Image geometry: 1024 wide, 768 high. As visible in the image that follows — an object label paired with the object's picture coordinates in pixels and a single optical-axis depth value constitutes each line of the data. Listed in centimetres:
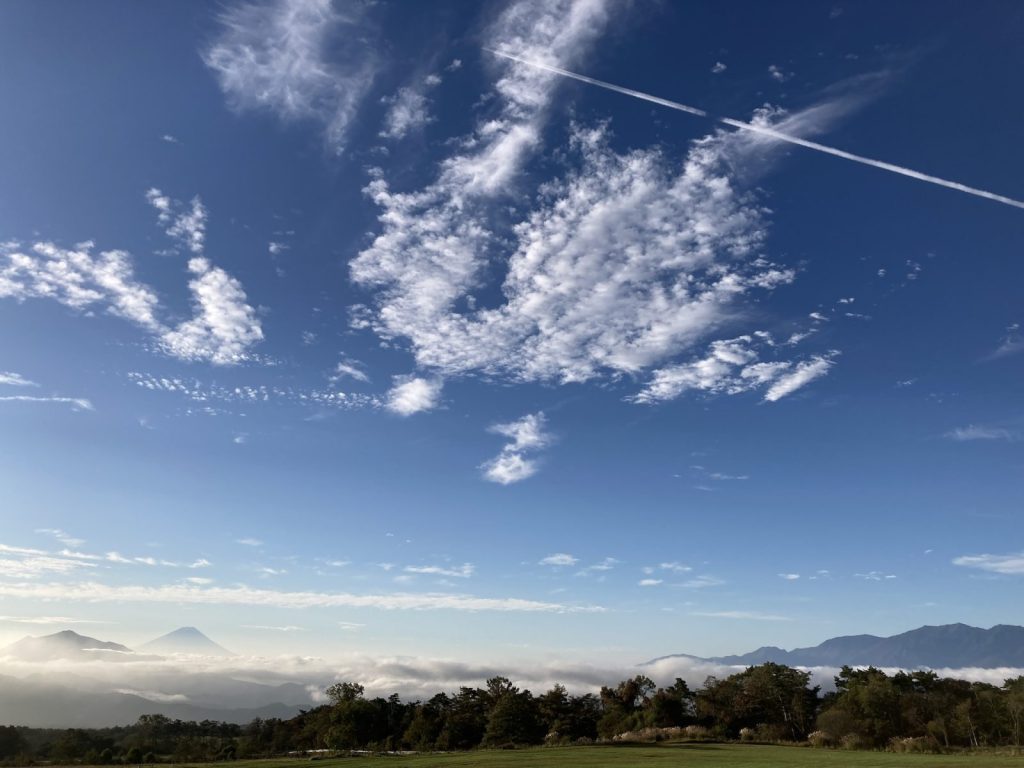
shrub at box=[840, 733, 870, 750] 6412
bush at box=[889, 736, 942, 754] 5892
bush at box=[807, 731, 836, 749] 6719
